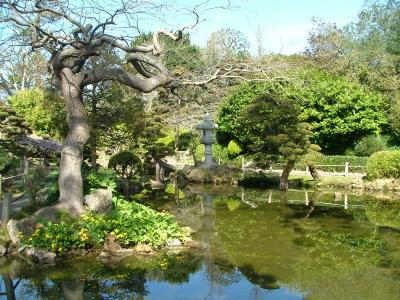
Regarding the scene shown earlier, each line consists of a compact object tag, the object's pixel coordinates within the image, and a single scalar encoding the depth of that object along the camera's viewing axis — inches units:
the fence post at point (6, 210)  376.5
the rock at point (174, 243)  388.6
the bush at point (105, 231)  348.5
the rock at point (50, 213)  380.2
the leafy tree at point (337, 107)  930.1
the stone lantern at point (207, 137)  930.7
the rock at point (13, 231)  358.3
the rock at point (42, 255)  338.3
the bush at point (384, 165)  753.0
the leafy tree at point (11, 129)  784.3
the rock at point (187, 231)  417.5
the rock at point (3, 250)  350.4
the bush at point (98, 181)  469.1
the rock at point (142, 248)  368.8
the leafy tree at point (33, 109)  1056.8
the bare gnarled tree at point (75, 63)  369.1
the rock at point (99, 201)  418.8
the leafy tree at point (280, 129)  723.4
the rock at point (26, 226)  364.8
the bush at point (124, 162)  747.4
